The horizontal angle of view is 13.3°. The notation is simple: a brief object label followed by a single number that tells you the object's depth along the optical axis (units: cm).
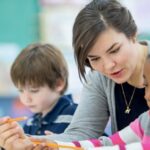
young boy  191
